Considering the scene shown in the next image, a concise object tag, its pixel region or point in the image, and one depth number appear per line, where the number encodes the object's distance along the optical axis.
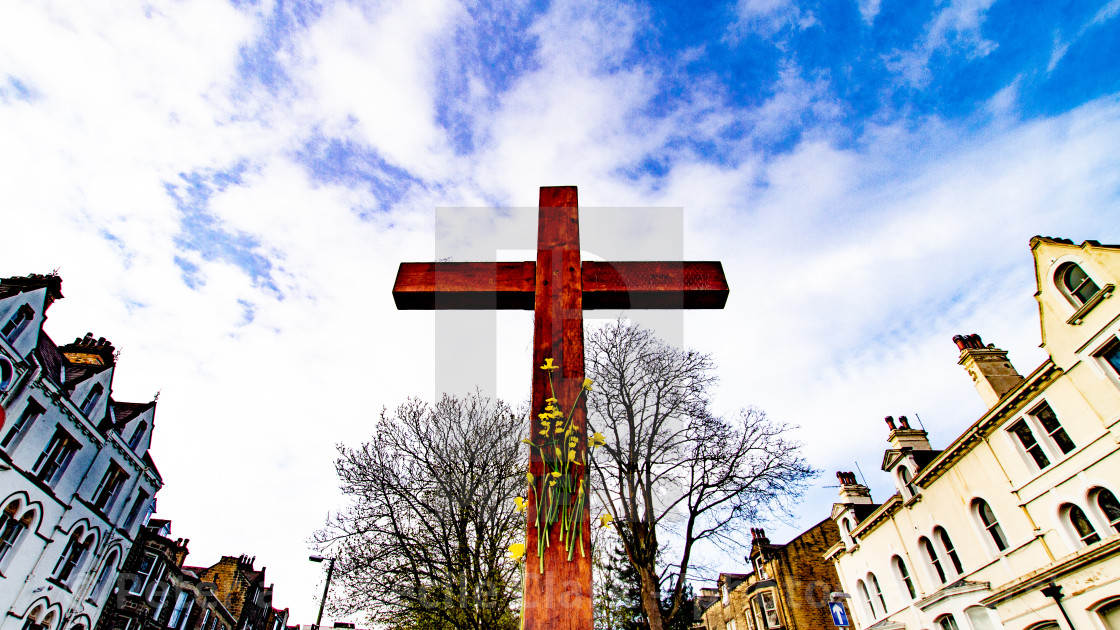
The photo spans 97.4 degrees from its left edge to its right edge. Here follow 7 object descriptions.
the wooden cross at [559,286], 2.61
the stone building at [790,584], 24.19
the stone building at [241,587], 32.62
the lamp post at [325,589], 15.69
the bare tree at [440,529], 14.01
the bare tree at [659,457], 12.98
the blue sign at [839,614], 21.05
